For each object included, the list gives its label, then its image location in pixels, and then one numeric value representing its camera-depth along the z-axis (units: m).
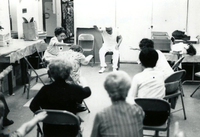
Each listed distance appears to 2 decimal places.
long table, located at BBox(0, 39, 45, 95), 5.00
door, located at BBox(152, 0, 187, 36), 7.74
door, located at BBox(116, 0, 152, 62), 7.88
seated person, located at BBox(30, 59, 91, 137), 2.68
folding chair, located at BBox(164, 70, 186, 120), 3.59
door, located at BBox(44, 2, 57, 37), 11.62
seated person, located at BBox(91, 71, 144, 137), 2.07
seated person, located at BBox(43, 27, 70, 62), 5.61
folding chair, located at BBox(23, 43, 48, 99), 5.35
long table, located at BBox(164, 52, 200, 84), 5.68
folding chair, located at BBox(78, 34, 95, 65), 8.10
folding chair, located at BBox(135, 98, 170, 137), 2.83
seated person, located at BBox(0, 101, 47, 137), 2.12
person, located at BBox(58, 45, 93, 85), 4.41
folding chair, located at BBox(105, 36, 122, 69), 7.39
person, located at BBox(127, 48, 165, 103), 3.06
